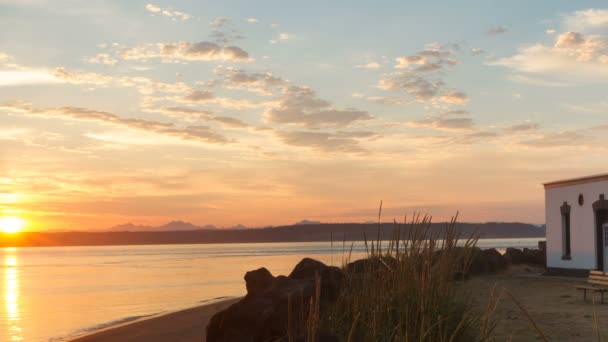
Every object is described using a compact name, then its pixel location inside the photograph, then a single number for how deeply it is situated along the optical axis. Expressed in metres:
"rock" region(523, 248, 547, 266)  37.53
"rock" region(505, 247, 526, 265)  37.84
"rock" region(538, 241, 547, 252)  40.07
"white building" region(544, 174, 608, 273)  24.62
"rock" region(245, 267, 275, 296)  10.65
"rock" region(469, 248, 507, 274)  30.03
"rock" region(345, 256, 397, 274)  8.77
